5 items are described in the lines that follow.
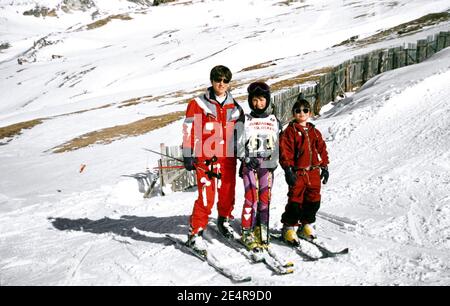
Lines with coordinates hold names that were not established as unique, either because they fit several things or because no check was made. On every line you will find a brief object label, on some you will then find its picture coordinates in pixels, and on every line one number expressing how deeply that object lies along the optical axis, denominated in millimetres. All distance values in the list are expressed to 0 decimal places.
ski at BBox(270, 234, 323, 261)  4652
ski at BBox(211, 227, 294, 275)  4363
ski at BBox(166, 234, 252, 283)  4180
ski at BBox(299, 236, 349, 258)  4660
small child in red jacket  4797
